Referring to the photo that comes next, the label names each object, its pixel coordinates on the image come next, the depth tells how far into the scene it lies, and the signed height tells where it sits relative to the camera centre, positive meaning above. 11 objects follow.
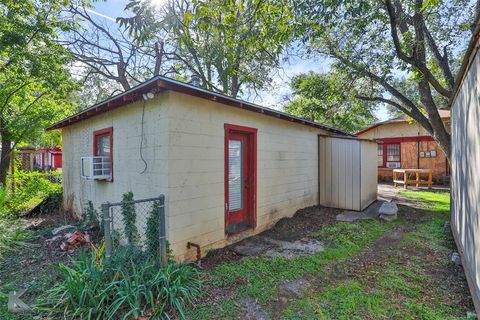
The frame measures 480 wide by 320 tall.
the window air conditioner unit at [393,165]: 15.34 -0.36
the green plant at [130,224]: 4.34 -1.08
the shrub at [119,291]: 2.76 -1.50
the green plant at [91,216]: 5.76 -1.26
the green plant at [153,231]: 3.86 -1.08
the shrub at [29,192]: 8.19 -1.11
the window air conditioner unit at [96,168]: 5.08 -0.13
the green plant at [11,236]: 4.79 -1.51
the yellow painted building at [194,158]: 3.88 +0.06
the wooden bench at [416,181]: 12.28 -1.10
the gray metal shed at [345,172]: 7.46 -0.38
